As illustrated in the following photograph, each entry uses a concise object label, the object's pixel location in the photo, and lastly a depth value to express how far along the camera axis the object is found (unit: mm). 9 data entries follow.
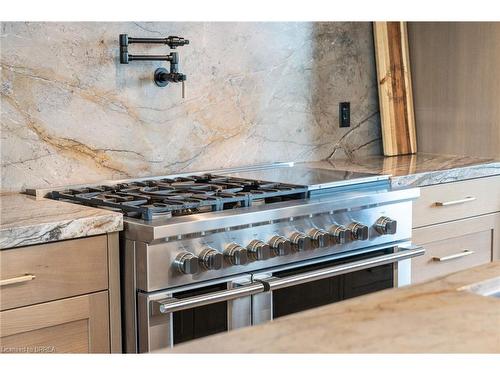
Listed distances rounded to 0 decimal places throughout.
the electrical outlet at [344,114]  3840
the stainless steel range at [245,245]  2357
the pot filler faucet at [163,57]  2982
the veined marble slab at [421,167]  3242
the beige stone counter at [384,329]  1124
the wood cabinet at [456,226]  3297
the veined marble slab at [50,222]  2162
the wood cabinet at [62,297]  2172
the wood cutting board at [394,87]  3908
